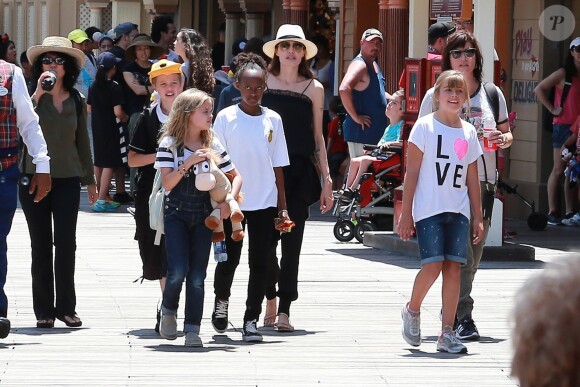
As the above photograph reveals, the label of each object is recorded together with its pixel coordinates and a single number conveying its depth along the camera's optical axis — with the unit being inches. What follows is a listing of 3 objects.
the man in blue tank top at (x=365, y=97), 1047.0
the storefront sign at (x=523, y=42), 1201.4
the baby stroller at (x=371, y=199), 1025.5
